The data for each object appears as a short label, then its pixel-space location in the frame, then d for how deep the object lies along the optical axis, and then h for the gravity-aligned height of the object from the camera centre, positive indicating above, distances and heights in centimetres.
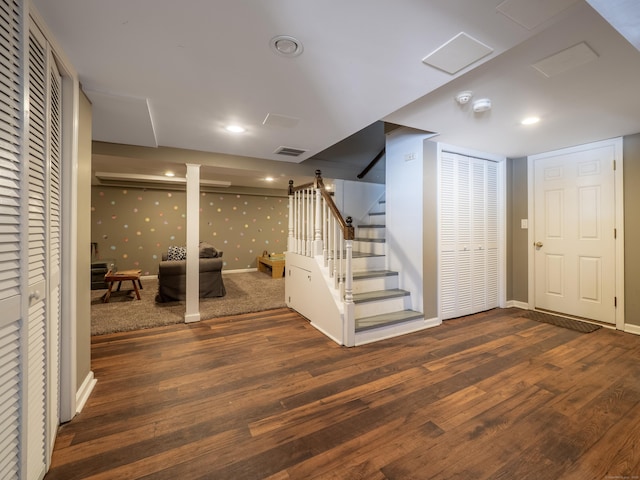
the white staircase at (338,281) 271 -47
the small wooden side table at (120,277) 420 -57
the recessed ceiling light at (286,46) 139 +102
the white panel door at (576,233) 309 +10
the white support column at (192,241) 336 -1
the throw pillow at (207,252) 466 -20
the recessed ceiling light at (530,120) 249 +111
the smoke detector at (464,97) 202 +108
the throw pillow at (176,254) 509 -25
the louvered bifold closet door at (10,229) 96 +4
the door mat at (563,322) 304 -96
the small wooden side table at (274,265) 630 -56
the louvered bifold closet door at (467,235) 332 +8
